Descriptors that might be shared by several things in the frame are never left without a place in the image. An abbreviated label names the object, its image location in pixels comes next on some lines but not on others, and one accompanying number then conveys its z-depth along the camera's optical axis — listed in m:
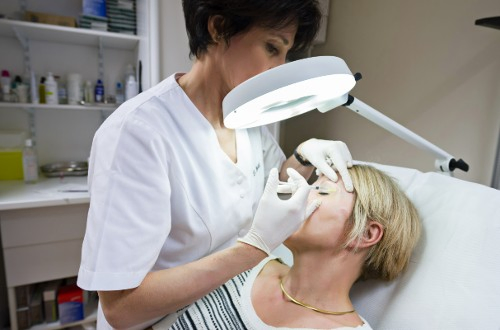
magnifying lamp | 0.54
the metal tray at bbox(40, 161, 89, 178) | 1.88
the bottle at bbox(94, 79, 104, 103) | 1.92
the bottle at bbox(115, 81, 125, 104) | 1.99
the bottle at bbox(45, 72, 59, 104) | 1.75
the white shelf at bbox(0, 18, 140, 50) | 1.60
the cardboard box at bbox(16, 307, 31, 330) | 1.58
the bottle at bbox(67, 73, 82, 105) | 1.85
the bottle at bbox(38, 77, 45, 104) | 1.79
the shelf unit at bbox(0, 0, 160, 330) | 1.50
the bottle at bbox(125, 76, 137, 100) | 1.90
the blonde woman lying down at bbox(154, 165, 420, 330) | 0.89
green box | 1.78
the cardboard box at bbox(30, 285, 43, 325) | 1.62
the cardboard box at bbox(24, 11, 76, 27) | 1.67
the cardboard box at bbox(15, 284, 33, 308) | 1.59
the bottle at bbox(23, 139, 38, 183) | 1.74
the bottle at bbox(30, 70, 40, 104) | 1.76
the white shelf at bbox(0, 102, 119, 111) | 1.64
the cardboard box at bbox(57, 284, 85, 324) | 1.66
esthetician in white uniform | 0.67
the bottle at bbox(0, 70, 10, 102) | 1.71
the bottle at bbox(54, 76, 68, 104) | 1.87
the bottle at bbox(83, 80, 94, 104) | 1.92
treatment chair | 0.81
